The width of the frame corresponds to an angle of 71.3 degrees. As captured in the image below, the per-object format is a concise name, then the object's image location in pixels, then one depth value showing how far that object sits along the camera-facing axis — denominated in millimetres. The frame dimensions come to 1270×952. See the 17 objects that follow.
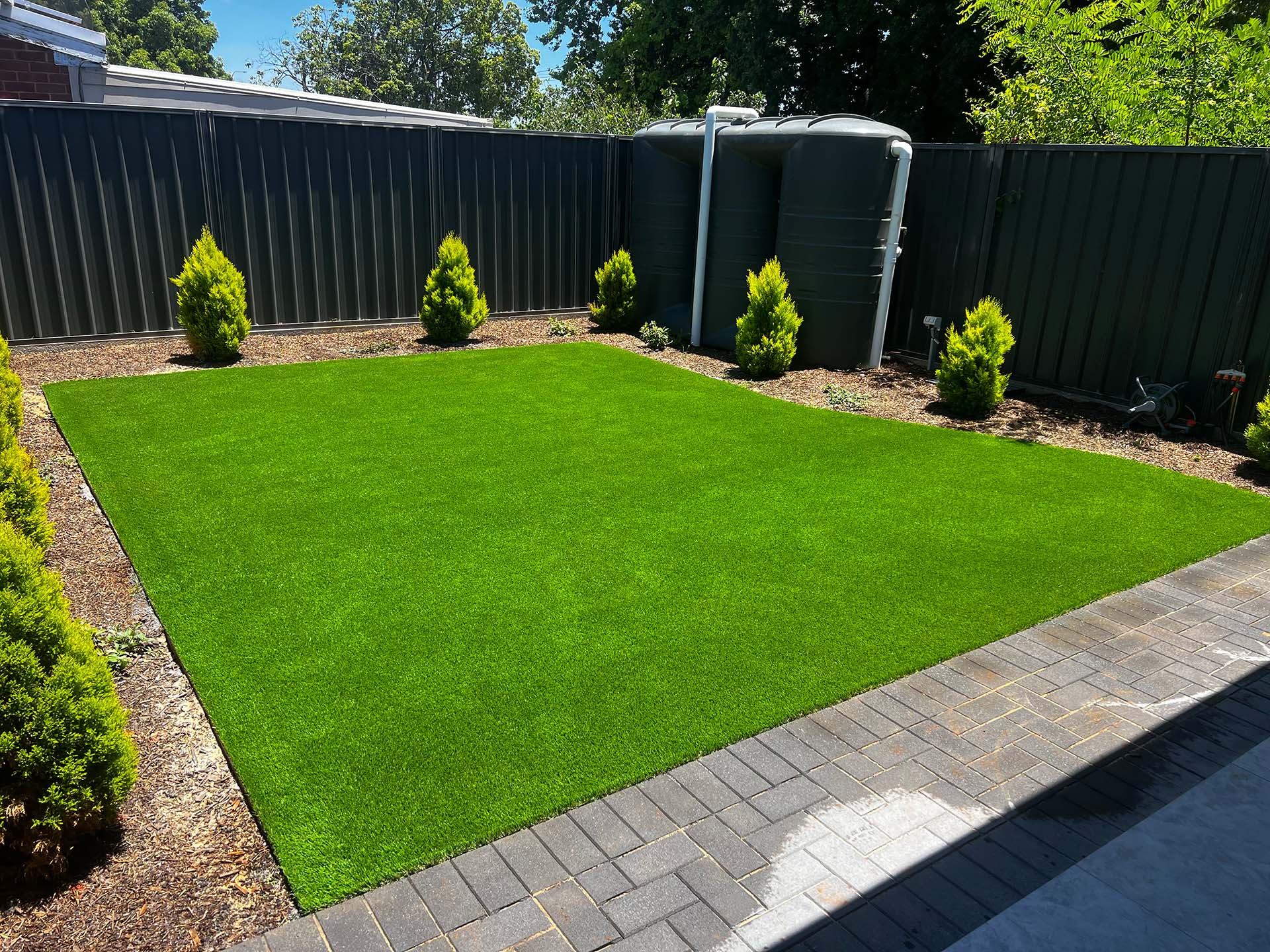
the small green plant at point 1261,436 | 7086
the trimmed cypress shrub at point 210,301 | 9000
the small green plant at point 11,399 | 5614
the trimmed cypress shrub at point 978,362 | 8305
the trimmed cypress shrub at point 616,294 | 11688
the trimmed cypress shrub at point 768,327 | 9562
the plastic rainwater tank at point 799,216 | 9383
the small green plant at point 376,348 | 10336
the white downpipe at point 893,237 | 9367
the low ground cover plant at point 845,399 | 8867
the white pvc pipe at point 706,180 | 10336
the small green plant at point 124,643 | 4074
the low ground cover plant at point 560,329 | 11766
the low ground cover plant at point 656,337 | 11164
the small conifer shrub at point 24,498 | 4586
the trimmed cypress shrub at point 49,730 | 2686
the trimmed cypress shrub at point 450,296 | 10609
